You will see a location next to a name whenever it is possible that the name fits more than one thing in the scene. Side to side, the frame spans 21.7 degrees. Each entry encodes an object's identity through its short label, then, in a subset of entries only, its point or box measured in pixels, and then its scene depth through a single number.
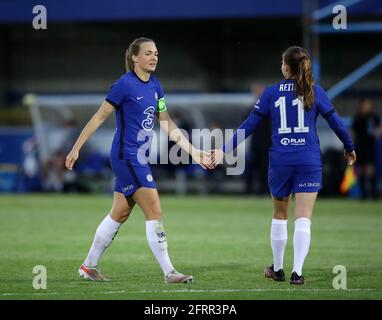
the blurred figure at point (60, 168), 29.39
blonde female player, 10.04
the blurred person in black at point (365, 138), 24.31
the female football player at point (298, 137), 10.09
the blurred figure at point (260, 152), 25.44
